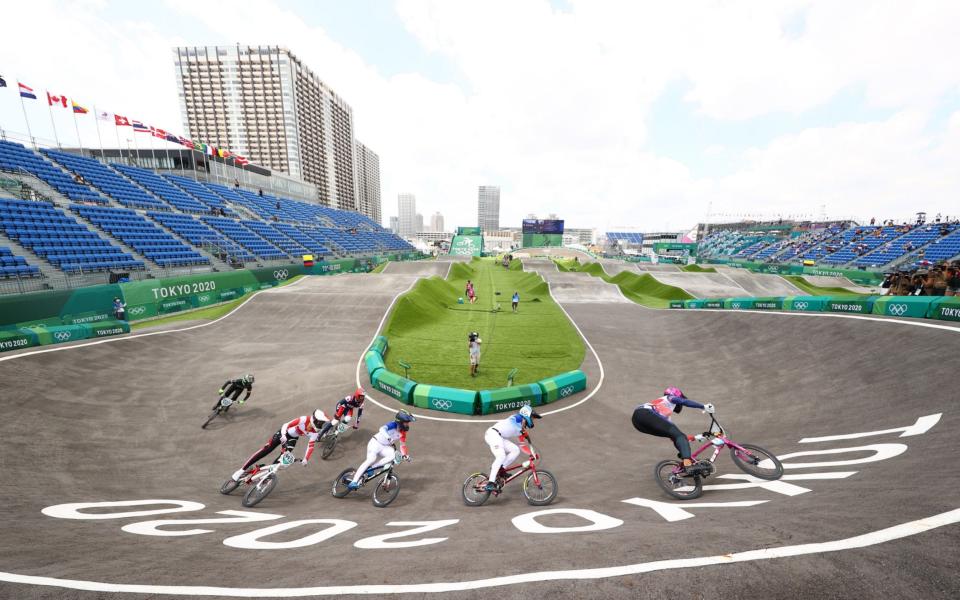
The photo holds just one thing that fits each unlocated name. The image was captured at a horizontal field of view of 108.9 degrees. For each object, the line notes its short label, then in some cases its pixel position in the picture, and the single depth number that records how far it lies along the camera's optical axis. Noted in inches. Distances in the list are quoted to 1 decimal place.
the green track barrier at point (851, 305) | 594.2
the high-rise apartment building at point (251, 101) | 3959.2
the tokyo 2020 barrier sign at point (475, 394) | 467.2
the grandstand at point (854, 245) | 1860.2
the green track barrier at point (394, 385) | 485.1
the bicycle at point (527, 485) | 286.8
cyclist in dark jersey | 445.4
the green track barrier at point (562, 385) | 503.2
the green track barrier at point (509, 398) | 468.1
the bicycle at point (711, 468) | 260.2
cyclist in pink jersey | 276.4
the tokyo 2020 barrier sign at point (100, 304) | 601.8
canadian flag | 1425.9
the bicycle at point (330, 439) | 376.5
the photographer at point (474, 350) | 580.4
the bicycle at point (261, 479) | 287.7
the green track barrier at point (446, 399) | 465.7
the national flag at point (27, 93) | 1333.7
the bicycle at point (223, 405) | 433.7
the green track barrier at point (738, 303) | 865.9
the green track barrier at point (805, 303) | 682.9
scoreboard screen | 4229.3
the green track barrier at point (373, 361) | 557.2
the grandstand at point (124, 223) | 956.0
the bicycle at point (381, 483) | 294.8
